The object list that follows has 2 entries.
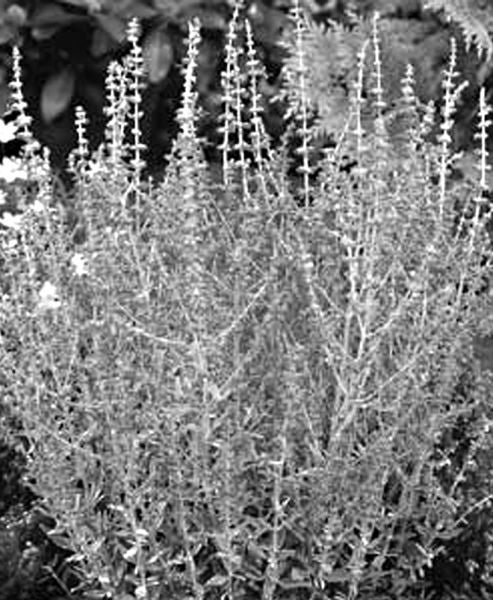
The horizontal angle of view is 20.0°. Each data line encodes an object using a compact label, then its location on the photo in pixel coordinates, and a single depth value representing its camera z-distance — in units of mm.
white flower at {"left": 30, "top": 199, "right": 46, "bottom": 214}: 3121
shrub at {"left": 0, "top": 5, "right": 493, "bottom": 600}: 2754
